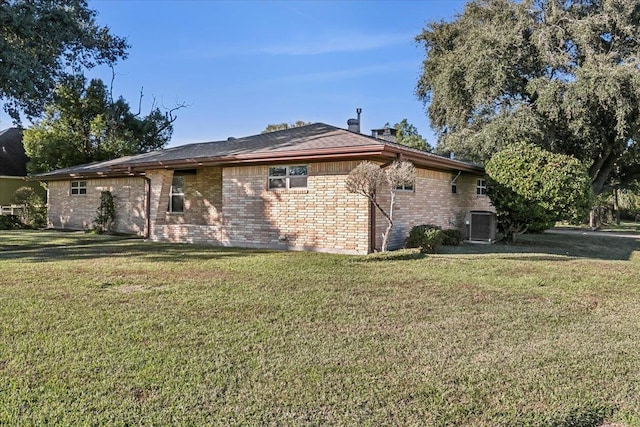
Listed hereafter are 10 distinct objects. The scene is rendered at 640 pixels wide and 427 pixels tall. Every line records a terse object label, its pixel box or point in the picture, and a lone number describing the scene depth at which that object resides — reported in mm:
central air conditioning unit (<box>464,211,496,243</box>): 14281
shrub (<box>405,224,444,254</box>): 10812
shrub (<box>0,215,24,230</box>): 19906
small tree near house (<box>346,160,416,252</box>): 9414
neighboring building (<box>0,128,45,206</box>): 24986
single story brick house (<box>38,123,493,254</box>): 10578
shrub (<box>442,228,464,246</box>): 13084
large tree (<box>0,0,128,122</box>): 11258
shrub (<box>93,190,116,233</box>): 17203
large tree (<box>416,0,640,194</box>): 17250
